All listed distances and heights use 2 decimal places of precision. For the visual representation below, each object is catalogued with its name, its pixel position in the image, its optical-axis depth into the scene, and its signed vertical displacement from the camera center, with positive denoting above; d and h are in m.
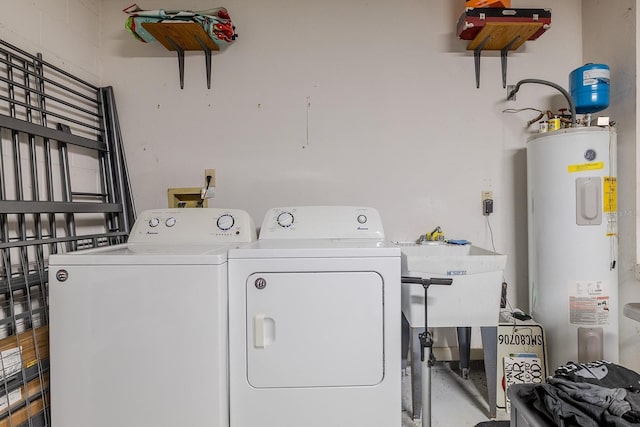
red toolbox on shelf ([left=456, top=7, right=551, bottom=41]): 1.77 +0.97
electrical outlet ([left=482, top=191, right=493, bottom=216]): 2.09 -0.06
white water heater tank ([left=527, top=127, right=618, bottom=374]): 1.64 -0.24
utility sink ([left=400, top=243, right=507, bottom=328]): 1.44 -0.42
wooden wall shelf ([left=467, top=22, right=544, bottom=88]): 1.81 +0.93
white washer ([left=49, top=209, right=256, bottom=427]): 1.19 -0.48
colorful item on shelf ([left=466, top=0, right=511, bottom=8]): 1.82 +1.07
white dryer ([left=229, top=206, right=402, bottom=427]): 1.25 -0.53
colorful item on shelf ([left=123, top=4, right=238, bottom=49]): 1.79 +1.03
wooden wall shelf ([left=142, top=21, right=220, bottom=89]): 1.83 +1.01
